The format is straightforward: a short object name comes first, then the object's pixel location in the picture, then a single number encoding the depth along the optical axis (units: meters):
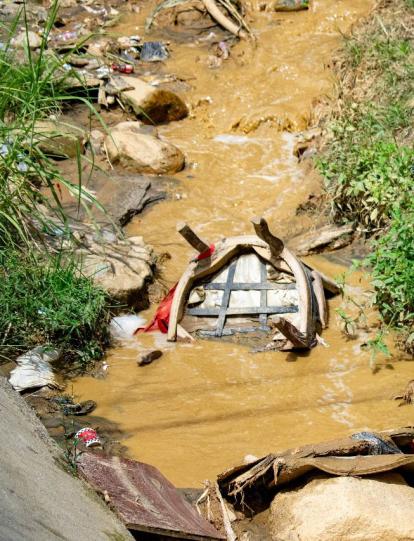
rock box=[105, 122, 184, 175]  9.17
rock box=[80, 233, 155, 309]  6.45
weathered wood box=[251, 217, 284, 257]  5.91
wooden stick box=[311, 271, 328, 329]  6.21
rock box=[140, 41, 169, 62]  11.68
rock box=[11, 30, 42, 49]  10.60
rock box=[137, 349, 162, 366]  5.88
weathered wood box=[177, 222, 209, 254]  6.07
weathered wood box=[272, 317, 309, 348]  5.60
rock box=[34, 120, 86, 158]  8.38
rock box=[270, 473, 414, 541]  3.33
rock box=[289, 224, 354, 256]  7.20
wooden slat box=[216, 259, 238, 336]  6.31
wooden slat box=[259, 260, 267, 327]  6.27
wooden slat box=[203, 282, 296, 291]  6.36
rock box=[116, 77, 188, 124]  10.28
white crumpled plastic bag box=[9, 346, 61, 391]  5.30
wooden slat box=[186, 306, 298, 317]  6.24
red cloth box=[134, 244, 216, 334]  6.41
